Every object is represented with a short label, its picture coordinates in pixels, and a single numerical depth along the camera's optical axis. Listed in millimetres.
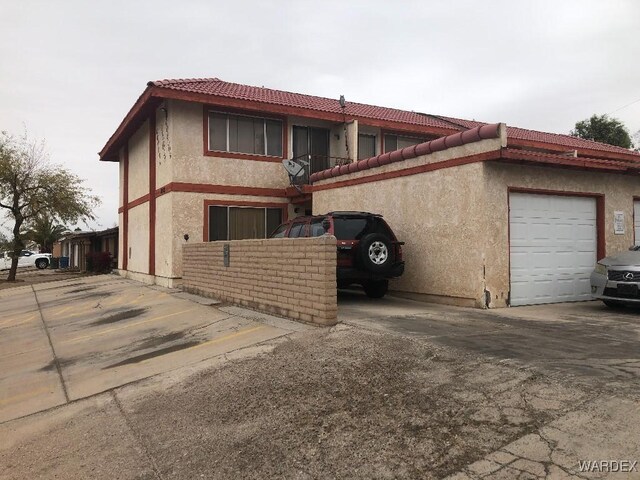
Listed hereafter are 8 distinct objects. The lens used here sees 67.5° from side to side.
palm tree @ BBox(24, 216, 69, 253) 27797
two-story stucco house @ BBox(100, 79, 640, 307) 9539
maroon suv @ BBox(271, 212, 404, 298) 9242
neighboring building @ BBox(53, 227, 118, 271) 28506
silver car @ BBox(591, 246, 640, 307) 8570
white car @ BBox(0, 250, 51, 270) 41781
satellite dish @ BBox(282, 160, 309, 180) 15867
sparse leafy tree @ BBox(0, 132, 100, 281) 25500
